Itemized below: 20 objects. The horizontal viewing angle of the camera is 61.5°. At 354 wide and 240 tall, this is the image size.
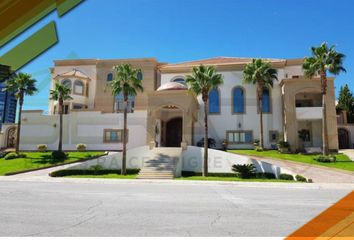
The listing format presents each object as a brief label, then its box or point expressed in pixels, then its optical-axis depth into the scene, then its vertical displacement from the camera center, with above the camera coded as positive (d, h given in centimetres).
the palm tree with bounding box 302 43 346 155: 3062 +868
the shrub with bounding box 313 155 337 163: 2789 -112
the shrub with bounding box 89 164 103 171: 2770 -207
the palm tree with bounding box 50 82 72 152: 3675 +637
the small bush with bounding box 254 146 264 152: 3369 -33
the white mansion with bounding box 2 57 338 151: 3519 +362
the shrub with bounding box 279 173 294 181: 2326 -240
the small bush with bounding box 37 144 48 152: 3775 -36
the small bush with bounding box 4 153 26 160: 3403 -125
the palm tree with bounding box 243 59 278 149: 3516 +847
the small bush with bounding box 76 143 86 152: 3688 -20
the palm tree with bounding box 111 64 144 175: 2802 +607
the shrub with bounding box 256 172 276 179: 2523 -251
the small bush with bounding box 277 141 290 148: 3301 +24
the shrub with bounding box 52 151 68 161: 3236 -117
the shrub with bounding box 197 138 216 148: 3585 +35
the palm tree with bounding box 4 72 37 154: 3553 +694
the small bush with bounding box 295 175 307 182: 2191 -237
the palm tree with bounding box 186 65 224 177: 2717 +603
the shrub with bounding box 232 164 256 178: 2473 -202
